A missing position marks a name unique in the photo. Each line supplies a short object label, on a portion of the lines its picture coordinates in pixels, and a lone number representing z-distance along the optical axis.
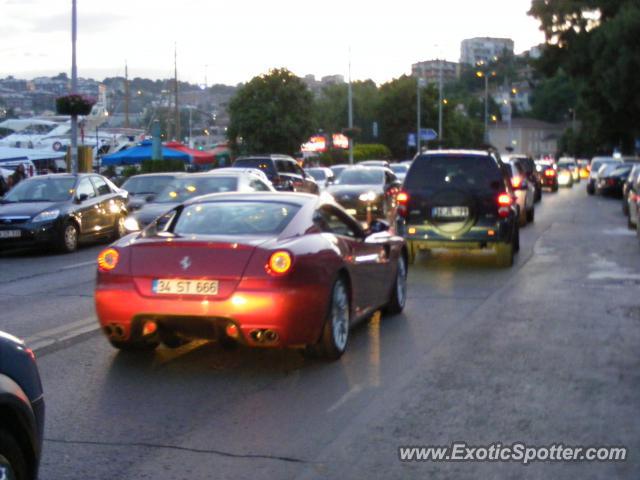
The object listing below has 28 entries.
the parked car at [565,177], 60.69
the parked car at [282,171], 31.08
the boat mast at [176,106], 64.46
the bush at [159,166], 38.97
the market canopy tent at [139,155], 43.41
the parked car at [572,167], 63.72
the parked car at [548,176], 50.47
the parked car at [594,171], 46.47
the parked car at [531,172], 32.95
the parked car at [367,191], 26.48
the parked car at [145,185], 23.14
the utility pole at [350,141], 54.98
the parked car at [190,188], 18.09
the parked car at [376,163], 41.40
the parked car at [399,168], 45.75
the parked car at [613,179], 42.72
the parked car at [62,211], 18.73
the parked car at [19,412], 4.11
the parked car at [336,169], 42.56
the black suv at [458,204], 15.59
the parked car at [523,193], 24.82
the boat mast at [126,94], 89.25
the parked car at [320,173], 40.06
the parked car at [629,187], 25.32
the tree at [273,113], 56.97
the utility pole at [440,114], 83.86
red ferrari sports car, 7.61
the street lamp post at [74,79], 30.48
